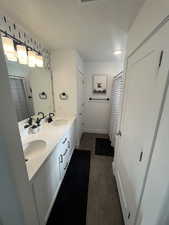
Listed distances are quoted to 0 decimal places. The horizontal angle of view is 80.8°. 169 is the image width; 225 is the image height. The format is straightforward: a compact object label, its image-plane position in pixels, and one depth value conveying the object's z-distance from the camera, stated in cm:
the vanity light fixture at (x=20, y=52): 113
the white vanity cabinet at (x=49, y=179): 96
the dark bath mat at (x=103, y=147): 251
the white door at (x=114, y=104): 238
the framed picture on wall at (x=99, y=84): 311
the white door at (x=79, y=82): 257
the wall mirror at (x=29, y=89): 138
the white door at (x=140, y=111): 68
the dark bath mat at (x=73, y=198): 123
